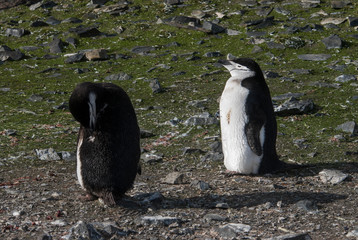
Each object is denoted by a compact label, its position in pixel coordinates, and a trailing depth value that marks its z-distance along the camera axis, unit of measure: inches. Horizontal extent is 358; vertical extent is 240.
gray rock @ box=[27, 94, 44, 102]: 817.2
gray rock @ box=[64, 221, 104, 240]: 370.6
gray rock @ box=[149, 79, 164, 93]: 819.4
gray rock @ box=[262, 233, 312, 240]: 374.0
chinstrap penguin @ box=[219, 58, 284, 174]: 528.7
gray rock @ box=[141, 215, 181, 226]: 400.2
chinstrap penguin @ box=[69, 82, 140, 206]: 423.2
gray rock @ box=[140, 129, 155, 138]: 651.9
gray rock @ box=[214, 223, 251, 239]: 383.5
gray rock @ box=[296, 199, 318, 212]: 433.1
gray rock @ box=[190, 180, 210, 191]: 480.1
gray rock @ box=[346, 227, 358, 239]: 388.9
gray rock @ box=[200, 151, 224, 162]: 573.7
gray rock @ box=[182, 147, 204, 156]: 590.9
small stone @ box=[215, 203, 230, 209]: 437.1
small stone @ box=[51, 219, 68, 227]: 397.3
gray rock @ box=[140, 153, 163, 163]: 573.3
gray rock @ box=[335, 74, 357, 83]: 809.5
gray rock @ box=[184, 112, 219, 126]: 676.1
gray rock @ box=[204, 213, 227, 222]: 410.3
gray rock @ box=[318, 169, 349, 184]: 497.7
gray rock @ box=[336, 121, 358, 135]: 626.2
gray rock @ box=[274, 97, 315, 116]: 692.1
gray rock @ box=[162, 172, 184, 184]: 499.0
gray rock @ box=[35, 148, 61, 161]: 585.0
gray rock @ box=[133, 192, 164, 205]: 442.0
